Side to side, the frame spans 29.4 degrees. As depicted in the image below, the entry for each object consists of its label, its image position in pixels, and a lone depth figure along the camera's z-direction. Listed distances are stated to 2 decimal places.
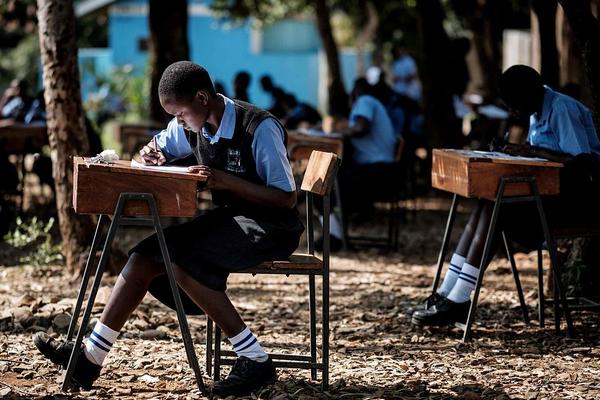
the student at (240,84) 14.46
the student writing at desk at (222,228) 5.16
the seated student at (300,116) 13.61
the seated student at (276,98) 14.80
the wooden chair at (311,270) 5.36
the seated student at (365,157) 10.36
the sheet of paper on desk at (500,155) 6.43
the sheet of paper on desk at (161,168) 5.11
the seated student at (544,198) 6.62
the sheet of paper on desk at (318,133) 10.13
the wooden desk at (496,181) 6.35
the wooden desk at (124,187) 5.09
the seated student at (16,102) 12.05
